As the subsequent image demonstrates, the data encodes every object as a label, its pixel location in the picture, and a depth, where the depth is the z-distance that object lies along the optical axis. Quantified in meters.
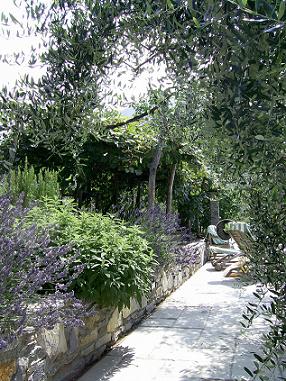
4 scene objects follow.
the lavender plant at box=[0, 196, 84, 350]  2.70
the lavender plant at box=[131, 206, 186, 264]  6.08
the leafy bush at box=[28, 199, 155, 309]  3.92
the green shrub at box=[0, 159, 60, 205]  5.33
